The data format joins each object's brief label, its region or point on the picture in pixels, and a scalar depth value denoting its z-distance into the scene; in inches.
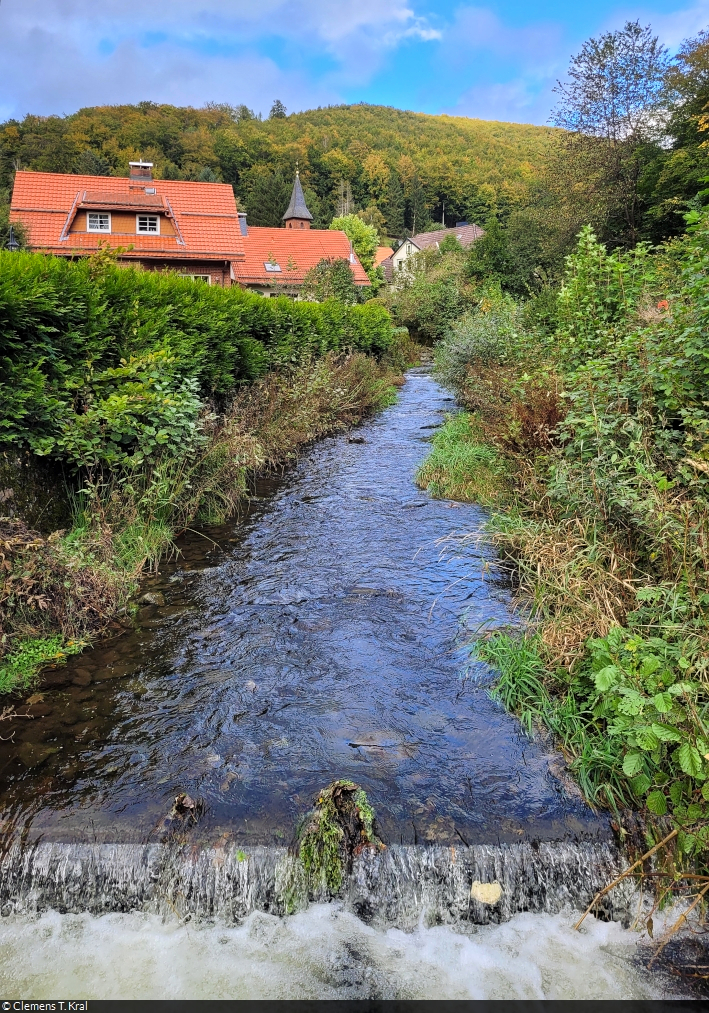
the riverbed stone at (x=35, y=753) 152.3
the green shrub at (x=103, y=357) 209.5
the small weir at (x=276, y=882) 124.4
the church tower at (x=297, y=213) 2370.8
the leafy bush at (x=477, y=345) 489.7
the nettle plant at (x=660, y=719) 118.6
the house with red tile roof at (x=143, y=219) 1048.2
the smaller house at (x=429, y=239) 2539.4
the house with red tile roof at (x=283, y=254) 1454.2
